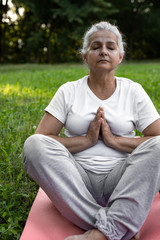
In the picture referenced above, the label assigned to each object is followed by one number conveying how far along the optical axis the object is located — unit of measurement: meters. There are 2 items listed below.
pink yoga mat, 2.09
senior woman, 2.00
